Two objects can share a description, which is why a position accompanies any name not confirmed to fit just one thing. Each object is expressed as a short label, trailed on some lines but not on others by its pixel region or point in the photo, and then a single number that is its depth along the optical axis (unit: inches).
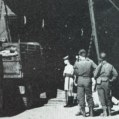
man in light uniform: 629.9
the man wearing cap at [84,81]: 517.0
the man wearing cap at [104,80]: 518.0
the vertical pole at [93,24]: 617.2
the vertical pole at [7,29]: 759.7
